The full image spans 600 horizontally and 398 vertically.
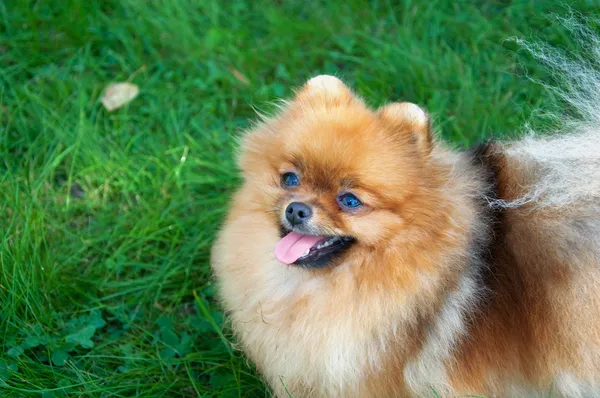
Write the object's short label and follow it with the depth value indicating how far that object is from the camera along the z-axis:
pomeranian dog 0.83
